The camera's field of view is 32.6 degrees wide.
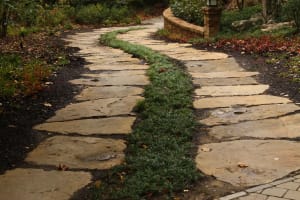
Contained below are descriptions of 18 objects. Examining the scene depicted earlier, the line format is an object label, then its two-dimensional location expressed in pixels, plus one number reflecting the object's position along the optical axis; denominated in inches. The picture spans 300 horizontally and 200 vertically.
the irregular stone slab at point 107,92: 253.8
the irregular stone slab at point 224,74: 299.9
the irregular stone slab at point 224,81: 279.6
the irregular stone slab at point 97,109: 220.3
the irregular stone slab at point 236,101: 234.1
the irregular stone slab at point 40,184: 140.3
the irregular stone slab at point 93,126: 197.3
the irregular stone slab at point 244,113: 210.4
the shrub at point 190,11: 529.0
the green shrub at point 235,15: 481.9
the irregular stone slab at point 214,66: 319.6
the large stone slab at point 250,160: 151.5
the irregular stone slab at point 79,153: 164.7
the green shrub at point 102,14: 708.7
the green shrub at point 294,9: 397.7
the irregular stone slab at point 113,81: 283.1
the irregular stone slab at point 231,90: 255.9
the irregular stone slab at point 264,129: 189.5
